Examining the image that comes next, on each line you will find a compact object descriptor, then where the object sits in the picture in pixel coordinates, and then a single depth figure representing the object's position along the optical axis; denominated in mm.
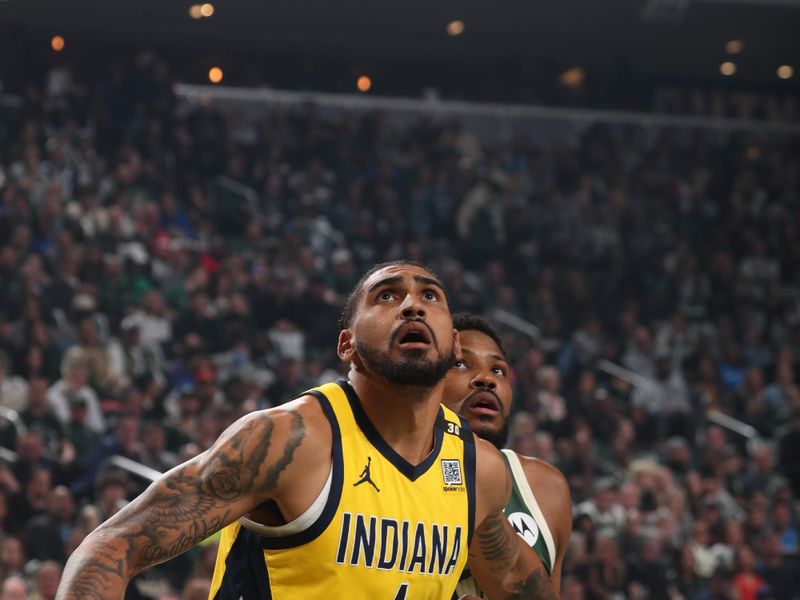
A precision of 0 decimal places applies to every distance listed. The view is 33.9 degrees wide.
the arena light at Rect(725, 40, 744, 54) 19391
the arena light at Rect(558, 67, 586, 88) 19828
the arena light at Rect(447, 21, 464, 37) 18844
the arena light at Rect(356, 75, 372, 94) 19312
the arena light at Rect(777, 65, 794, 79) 20188
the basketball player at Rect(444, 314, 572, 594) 4363
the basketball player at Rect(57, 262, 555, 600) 2896
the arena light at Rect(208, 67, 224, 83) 18734
